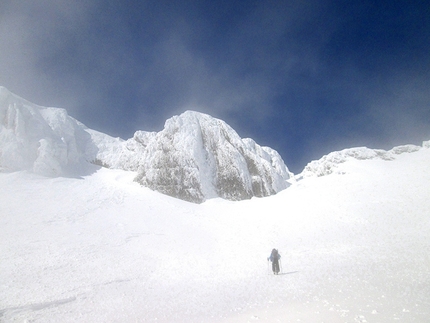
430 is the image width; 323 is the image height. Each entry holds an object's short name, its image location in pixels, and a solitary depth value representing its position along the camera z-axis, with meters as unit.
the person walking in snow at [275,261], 15.55
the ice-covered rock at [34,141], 36.12
